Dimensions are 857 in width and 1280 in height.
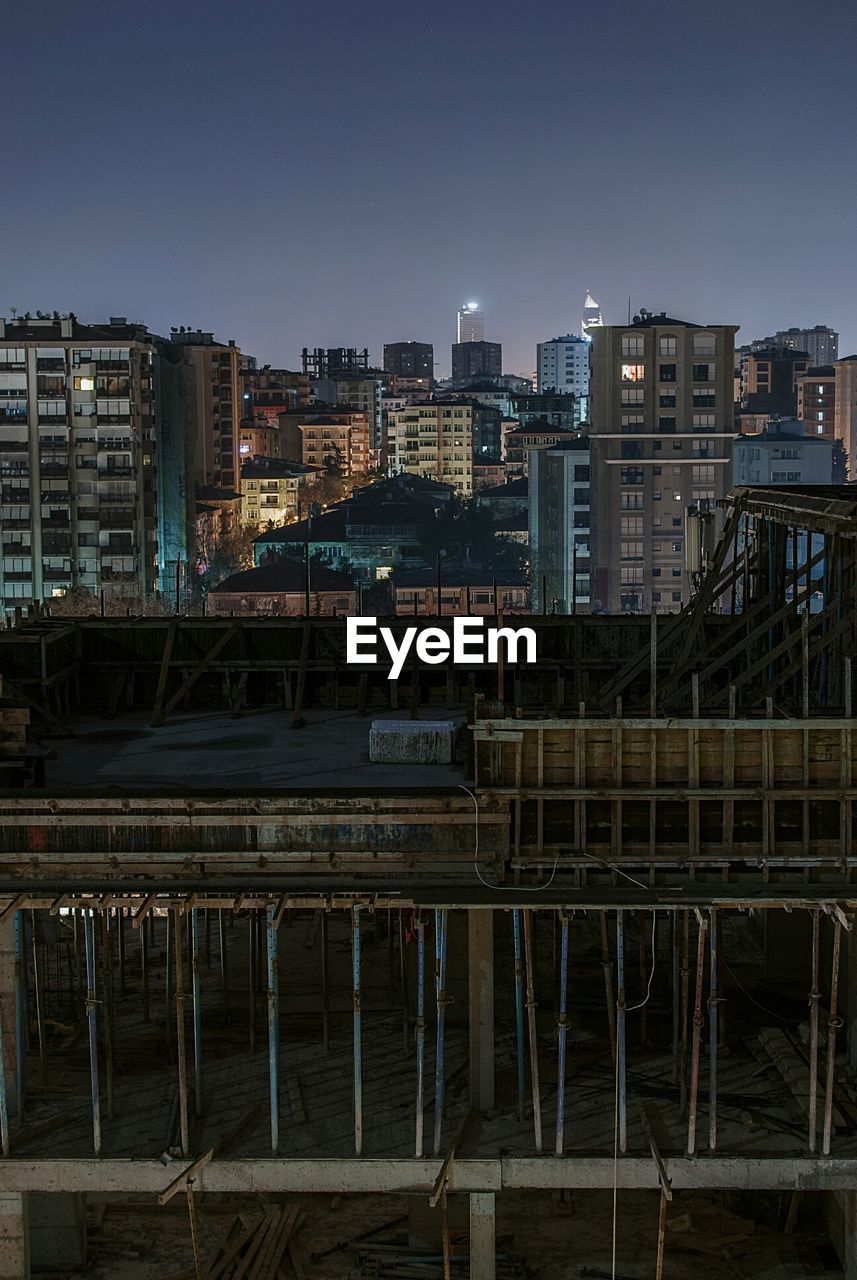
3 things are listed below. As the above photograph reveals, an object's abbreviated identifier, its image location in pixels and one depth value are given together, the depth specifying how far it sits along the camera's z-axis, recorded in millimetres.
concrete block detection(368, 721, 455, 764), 25062
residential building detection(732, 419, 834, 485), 128375
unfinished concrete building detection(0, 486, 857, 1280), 20172
